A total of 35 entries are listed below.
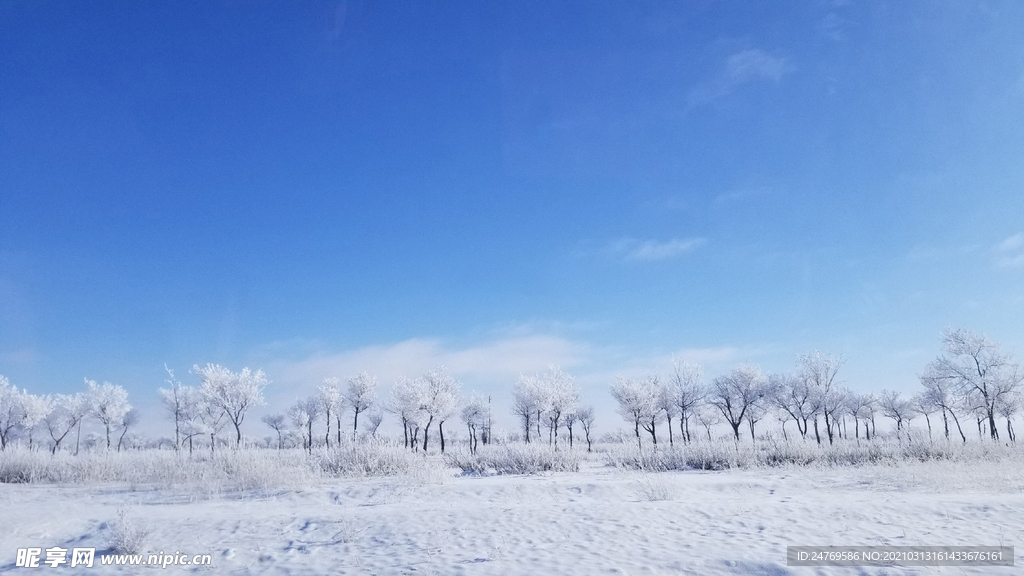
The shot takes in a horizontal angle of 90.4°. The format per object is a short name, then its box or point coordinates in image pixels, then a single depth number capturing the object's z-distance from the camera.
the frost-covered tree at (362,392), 50.72
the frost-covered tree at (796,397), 44.22
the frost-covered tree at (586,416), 64.25
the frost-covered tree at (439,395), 43.34
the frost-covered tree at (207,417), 40.75
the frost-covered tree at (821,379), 43.66
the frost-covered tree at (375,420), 67.06
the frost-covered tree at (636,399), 43.94
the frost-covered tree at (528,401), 45.53
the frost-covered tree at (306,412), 60.58
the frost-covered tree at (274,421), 69.38
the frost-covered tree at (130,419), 59.41
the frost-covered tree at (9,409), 45.28
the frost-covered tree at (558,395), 44.25
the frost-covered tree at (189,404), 51.38
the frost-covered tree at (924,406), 48.28
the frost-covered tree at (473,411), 60.69
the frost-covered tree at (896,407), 58.03
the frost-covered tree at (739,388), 46.78
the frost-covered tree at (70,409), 49.38
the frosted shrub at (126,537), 6.38
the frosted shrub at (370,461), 13.27
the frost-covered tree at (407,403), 43.38
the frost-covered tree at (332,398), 52.88
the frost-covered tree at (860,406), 54.66
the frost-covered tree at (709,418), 61.94
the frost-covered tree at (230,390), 37.41
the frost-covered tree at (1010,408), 37.50
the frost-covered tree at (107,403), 48.84
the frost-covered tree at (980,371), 34.47
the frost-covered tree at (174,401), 50.91
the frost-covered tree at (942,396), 41.72
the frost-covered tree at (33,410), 45.12
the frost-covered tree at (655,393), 45.84
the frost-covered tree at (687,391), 44.19
